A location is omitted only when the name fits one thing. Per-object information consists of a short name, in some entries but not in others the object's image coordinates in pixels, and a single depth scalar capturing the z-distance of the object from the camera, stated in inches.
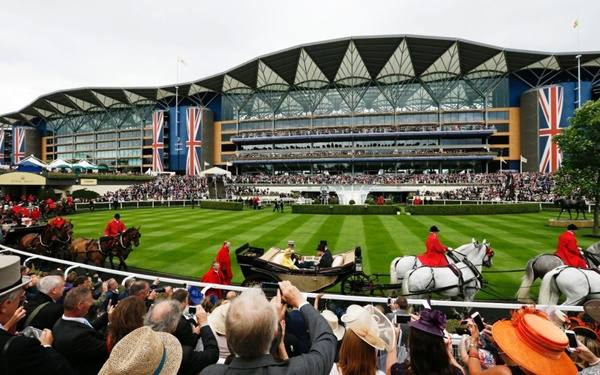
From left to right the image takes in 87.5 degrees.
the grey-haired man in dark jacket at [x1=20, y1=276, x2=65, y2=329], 142.6
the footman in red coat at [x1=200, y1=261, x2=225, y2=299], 300.9
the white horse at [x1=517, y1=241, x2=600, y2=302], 300.0
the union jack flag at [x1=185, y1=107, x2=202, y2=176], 2898.6
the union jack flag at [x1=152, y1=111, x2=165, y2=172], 3051.2
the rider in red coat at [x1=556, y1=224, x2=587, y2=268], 302.4
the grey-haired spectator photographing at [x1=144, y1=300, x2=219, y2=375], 102.0
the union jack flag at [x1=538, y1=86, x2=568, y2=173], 2127.2
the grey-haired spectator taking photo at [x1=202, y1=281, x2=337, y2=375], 69.0
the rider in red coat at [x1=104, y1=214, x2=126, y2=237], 499.5
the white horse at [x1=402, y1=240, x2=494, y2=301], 289.1
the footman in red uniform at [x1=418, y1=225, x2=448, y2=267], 300.4
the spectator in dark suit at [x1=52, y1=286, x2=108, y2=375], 110.5
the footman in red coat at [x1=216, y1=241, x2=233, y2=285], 335.9
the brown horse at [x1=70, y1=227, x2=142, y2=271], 458.0
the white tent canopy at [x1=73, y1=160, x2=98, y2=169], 1804.9
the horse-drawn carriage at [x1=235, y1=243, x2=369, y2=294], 312.5
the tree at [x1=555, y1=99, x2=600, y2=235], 702.5
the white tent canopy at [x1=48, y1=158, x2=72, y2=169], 1657.2
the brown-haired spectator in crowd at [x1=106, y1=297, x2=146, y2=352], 107.7
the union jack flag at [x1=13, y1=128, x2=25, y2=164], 4025.6
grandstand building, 2249.0
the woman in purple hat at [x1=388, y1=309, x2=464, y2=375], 85.9
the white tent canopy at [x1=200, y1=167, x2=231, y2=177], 1620.3
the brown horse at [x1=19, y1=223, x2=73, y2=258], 490.9
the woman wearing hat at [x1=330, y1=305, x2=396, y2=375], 86.3
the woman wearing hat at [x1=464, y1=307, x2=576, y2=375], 81.3
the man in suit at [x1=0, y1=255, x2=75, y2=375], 81.1
